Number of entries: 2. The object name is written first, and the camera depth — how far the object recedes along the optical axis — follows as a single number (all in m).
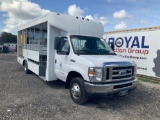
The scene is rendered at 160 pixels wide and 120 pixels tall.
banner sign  7.15
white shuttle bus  3.52
